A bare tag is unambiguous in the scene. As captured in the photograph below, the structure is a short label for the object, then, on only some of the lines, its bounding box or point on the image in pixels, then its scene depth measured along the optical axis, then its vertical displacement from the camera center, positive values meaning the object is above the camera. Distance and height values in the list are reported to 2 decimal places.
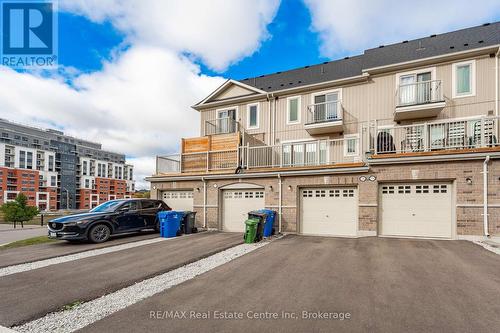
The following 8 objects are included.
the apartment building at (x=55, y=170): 84.94 -1.07
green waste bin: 8.98 -2.22
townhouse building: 8.55 +0.77
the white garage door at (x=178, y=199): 12.97 -1.64
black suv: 8.71 -2.00
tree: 27.77 -4.88
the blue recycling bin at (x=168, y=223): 10.37 -2.28
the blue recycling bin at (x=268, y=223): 9.89 -2.13
